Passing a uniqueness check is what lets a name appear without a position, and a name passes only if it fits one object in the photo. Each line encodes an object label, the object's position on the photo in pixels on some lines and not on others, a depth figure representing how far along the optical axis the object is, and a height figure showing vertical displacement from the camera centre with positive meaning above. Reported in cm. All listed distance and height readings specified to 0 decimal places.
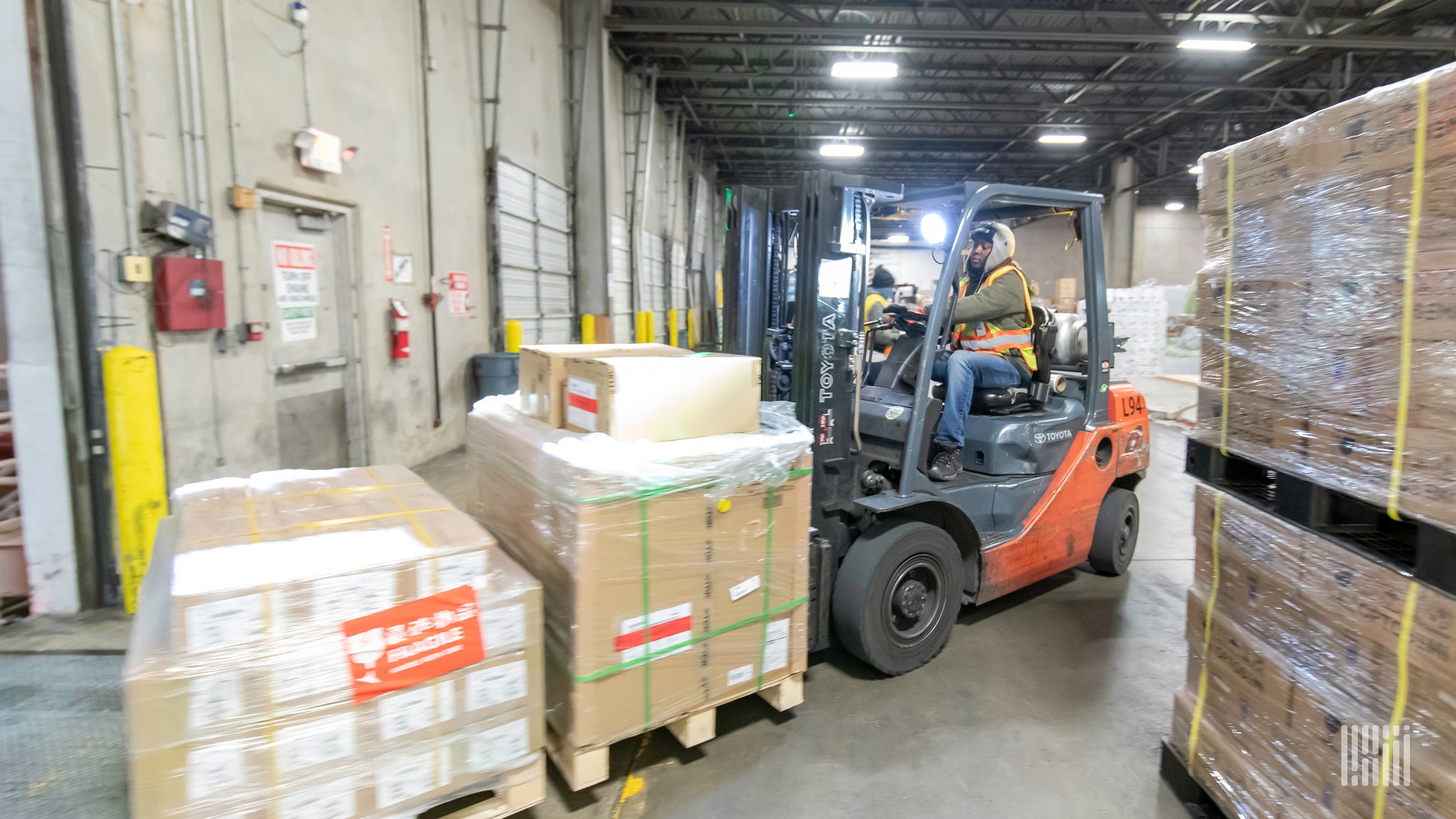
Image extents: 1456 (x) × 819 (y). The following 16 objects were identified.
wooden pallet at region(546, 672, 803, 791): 244 -148
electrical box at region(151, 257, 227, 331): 405 +24
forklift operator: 397 +0
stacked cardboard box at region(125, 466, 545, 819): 177 -88
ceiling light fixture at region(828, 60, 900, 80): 1305 +472
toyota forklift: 340 -57
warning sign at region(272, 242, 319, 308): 517 +43
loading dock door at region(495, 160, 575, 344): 908 +107
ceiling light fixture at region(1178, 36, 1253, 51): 1145 +453
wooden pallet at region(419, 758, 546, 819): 224 -147
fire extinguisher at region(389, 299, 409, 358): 662 +7
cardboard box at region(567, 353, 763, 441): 259 -24
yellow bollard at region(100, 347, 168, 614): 375 -63
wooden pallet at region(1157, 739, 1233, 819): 253 -165
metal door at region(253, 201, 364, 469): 518 -2
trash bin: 797 -44
